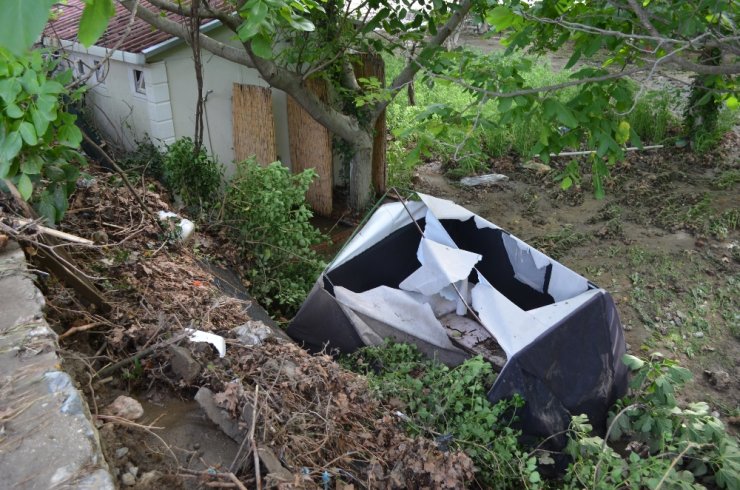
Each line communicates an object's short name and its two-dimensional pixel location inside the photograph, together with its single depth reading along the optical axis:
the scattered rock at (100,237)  3.21
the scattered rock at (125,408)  1.97
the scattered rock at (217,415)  2.07
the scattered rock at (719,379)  4.34
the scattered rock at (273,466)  1.88
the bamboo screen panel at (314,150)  7.09
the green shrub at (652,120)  8.92
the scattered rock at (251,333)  2.76
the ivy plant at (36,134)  2.20
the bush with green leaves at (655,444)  2.71
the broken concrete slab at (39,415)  1.33
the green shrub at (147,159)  5.72
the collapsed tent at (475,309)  3.38
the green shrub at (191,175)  5.18
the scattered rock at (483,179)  8.52
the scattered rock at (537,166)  8.70
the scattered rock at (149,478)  1.71
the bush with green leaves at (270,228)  4.86
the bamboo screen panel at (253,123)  6.48
